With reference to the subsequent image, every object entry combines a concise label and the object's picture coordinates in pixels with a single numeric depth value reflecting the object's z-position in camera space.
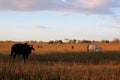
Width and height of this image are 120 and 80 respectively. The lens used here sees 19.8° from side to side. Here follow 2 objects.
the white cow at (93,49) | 41.03
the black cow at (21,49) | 27.22
